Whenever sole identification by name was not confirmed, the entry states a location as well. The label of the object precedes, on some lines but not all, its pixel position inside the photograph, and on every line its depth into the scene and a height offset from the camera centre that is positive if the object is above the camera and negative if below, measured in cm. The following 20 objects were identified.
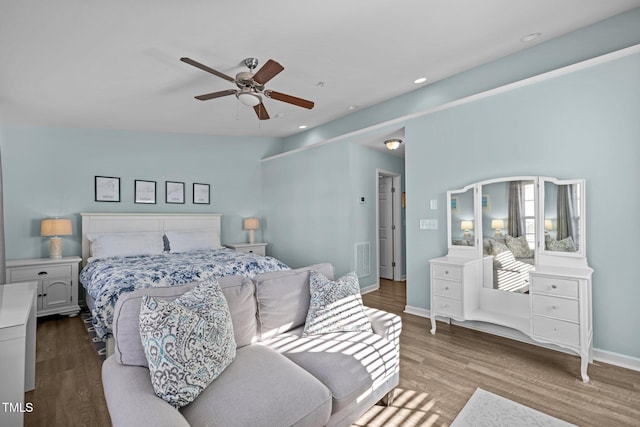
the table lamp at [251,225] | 594 -15
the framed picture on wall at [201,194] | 561 +44
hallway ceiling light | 460 +109
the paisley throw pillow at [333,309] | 210 -64
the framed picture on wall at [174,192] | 532 +46
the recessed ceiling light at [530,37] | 296 +173
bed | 287 -52
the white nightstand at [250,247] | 572 -56
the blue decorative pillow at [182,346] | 132 -59
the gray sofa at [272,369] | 127 -79
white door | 605 -20
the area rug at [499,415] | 186 -125
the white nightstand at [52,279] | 374 -75
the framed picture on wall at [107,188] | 468 +47
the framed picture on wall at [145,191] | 503 +45
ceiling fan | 255 +117
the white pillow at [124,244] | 418 -36
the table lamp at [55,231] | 401 -15
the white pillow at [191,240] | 479 -36
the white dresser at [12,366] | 151 -73
